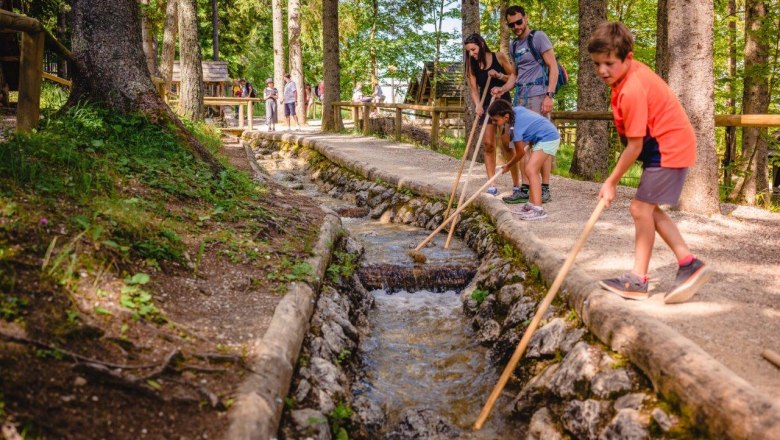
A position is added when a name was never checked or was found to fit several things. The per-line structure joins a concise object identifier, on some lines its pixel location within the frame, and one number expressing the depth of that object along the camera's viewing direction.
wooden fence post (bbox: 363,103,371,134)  18.11
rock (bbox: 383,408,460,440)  3.60
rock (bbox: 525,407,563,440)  3.33
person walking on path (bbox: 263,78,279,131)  20.30
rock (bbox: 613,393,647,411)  2.95
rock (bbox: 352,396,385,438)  3.58
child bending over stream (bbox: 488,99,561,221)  6.17
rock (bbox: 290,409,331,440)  2.99
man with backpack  6.97
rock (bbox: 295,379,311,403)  3.26
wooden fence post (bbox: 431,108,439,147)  13.75
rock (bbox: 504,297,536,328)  4.53
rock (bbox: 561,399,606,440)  3.08
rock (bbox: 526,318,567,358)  3.94
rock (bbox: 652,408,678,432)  2.70
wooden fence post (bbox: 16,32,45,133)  5.17
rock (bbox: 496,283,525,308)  4.84
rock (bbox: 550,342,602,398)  3.36
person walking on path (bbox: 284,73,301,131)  20.33
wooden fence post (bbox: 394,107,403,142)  15.44
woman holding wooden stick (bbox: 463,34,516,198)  7.24
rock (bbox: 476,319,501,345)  4.73
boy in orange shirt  3.56
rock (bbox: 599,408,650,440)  2.79
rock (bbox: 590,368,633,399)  3.11
